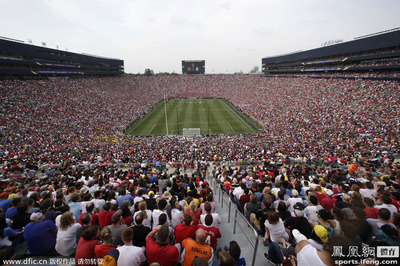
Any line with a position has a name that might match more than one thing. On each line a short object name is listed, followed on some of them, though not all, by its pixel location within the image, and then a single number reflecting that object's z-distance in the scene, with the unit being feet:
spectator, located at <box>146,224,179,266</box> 10.25
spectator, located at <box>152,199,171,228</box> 14.59
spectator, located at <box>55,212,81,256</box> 12.61
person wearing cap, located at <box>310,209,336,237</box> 12.37
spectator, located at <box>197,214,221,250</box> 12.56
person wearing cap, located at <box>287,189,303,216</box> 17.14
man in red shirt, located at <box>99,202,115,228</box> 14.75
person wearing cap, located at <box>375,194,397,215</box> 15.72
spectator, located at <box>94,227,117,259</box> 10.27
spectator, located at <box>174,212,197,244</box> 12.28
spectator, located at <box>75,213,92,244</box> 12.50
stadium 13.11
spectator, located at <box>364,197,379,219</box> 14.71
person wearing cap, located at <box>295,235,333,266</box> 8.71
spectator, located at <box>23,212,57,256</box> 12.78
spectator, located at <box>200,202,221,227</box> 14.01
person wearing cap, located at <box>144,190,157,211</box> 18.13
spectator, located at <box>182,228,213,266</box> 9.98
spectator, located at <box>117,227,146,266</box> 9.98
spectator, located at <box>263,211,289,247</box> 12.21
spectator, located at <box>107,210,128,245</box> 12.60
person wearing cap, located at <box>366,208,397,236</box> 12.79
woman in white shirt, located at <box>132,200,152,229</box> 14.78
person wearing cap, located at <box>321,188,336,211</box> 17.42
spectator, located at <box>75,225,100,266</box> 10.62
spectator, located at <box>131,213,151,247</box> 12.15
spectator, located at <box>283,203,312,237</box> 12.84
